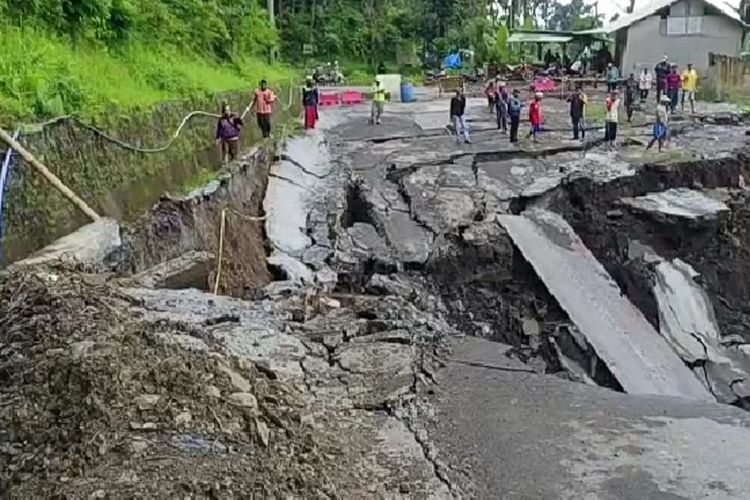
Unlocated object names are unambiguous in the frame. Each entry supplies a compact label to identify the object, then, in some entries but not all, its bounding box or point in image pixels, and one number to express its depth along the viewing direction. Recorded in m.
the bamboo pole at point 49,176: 7.86
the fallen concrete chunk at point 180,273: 9.26
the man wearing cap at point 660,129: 19.25
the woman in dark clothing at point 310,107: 22.73
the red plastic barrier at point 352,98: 31.01
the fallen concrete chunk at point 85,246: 8.09
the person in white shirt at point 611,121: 19.94
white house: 33.12
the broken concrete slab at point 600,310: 9.80
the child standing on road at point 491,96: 26.37
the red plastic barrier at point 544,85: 32.40
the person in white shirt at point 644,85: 28.21
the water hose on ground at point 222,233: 10.38
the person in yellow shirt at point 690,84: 26.36
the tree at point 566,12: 70.38
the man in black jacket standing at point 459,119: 20.56
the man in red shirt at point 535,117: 20.84
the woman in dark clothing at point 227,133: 14.42
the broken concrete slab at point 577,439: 5.30
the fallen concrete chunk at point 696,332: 10.59
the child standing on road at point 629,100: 24.75
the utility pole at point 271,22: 30.48
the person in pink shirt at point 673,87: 25.68
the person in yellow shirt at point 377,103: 24.08
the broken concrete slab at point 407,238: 11.97
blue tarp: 41.34
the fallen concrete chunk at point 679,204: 15.86
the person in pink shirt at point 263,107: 17.78
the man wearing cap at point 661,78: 26.41
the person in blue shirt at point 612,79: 30.20
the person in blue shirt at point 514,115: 20.08
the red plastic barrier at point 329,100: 30.52
